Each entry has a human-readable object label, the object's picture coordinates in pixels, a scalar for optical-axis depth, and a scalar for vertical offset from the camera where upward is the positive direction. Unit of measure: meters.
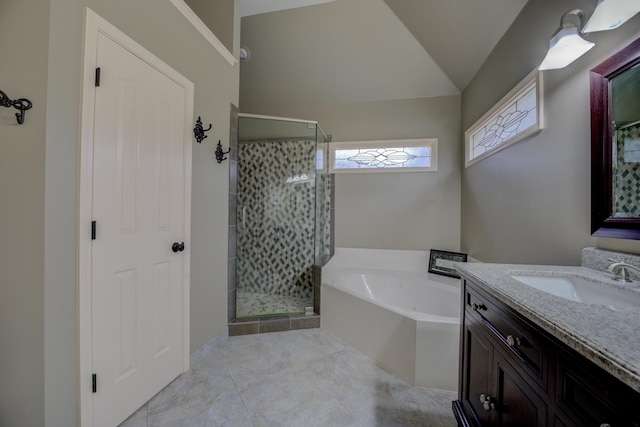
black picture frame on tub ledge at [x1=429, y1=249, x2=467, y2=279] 2.74 -0.49
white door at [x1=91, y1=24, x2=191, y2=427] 1.19 -0.11
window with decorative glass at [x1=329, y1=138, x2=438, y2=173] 3.00 +0.74
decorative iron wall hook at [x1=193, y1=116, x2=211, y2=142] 1.73 +0.57
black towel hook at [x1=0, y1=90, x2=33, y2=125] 0.94 +0.41
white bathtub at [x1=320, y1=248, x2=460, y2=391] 1.63 -0.80
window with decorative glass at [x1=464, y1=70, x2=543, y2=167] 1.58 +0.75
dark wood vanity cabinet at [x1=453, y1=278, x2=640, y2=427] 0.50 -0.43
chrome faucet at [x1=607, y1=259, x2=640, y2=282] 0.90 -0.19
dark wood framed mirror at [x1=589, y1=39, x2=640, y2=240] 1.01 +0.32
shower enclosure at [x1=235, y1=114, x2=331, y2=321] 3.05 +0.04
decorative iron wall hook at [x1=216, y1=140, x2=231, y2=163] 1.98 +0.48
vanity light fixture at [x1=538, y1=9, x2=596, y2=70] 1.12 +0.80
